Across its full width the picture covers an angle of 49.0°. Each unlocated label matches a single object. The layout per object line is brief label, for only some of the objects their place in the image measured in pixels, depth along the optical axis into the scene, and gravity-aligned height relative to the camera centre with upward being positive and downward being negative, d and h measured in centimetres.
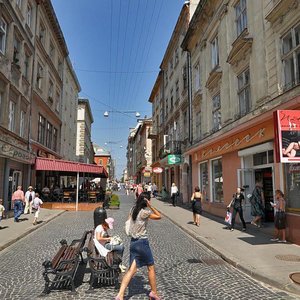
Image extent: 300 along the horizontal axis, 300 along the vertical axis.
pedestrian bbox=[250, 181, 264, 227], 1203 -55
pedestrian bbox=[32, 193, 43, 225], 1470 -69
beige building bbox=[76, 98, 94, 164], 5541 +1040
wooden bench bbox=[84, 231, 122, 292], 568 -137
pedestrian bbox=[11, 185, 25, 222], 1545 -63
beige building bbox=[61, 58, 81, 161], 3684 +946
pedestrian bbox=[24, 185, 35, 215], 1903 -56
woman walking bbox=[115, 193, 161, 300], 499 -81
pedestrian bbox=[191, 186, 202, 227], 1380 -59
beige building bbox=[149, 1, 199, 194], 2566 +768
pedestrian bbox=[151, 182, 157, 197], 3897 -4
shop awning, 2230 +164
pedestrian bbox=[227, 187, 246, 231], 1239 -60
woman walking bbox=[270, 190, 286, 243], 987 -75
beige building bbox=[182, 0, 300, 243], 1054 +398
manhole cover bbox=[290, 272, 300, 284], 598 -163
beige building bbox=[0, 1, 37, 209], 1741 +574
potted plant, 2371 -96
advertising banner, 775 +130
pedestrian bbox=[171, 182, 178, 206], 2466 -32
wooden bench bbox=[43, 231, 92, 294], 538 -131
